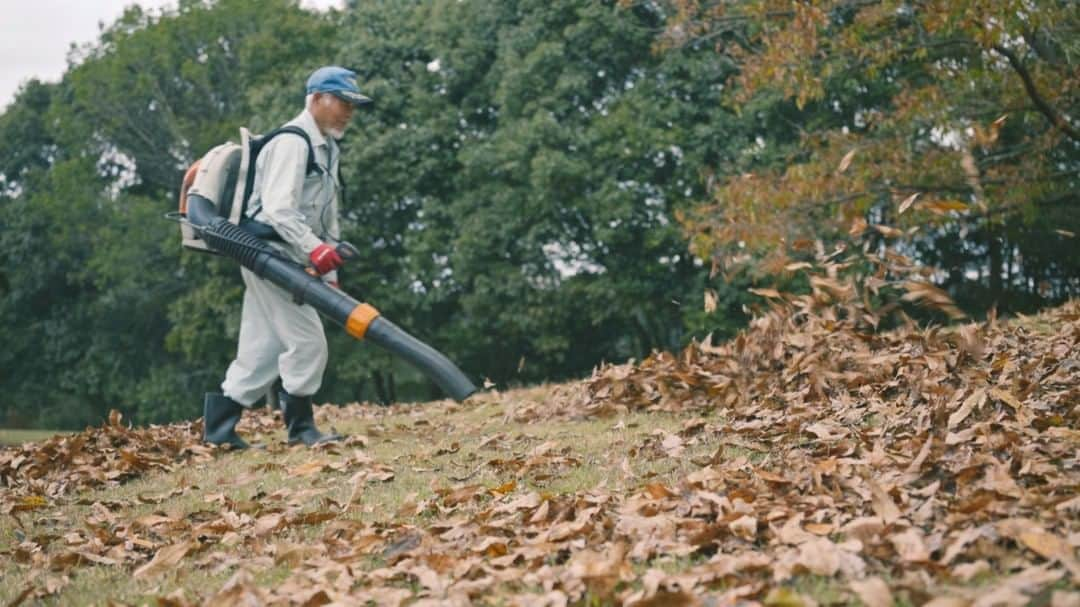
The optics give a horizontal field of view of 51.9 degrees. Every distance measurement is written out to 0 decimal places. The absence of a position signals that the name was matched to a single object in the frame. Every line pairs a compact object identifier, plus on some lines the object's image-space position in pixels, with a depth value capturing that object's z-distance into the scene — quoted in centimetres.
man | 727
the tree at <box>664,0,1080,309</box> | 1336
